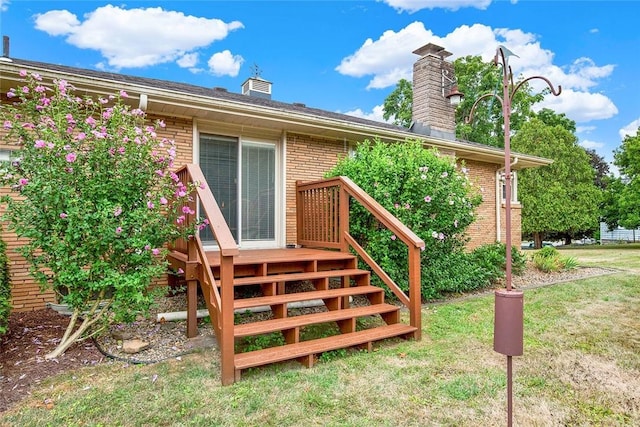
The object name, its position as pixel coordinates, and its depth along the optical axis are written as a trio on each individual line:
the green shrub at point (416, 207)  5.63
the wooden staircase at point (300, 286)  3.17
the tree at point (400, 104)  25.30
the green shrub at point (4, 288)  3.10
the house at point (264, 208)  3.57
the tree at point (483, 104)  24.75
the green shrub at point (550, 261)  8.71
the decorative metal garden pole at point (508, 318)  2.15
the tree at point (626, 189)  18.88
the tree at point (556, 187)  19.53
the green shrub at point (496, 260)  7.37
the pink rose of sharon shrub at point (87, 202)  3.37
